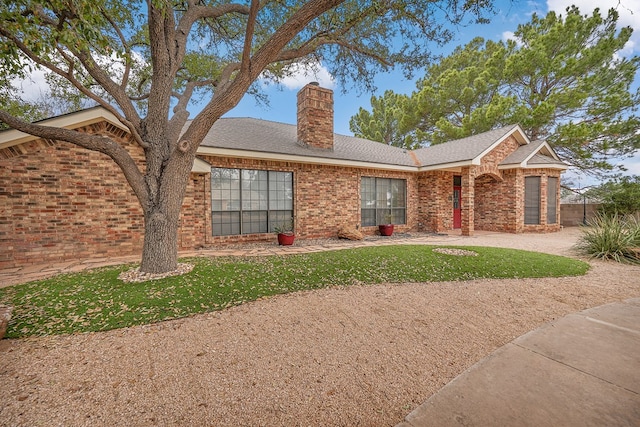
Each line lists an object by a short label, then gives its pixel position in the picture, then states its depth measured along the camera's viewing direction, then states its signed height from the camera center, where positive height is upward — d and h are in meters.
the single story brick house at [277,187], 5.91 +0.82
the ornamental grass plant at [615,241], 6.72 -0.80
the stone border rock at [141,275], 4.38 -1.12
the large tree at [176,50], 3.71 +2.87
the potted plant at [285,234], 8.23 -0.72
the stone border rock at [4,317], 2.79 -1.23
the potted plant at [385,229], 10.67 -0.73
